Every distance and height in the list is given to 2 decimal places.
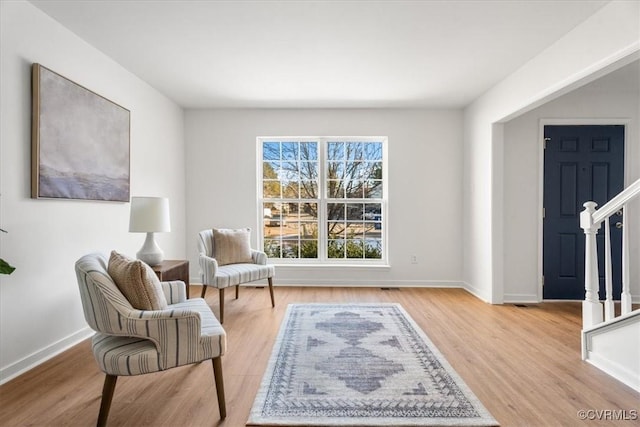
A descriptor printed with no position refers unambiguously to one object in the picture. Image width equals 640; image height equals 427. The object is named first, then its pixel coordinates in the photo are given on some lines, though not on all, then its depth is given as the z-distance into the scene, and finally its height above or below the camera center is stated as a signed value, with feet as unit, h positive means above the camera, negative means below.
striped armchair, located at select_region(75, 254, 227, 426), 5.53 -2.10
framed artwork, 7.95 +1.94
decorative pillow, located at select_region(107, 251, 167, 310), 5.96 -1.22
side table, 9.61 -1.68
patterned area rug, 5.92 -3.48
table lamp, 9.82 -0.19
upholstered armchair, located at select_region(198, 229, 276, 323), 11.35 -1.73
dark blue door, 13.07 +0.90
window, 16.35 +0.65
